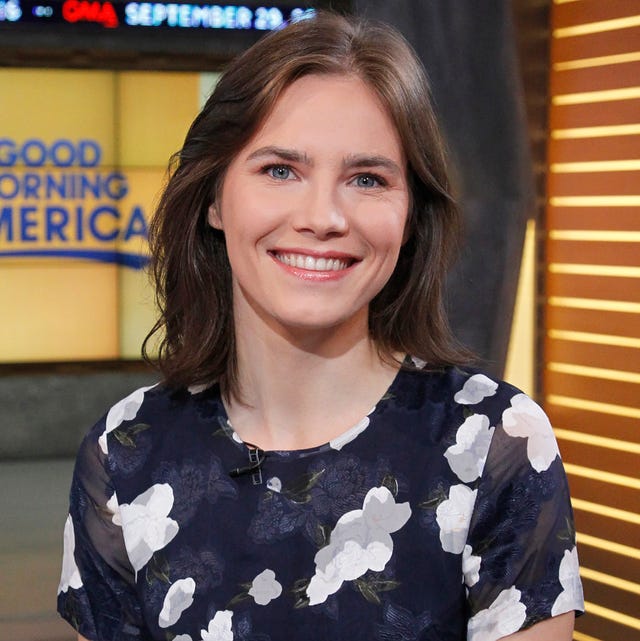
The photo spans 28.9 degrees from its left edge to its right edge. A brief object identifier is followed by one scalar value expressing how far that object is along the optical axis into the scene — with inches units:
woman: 67.4
